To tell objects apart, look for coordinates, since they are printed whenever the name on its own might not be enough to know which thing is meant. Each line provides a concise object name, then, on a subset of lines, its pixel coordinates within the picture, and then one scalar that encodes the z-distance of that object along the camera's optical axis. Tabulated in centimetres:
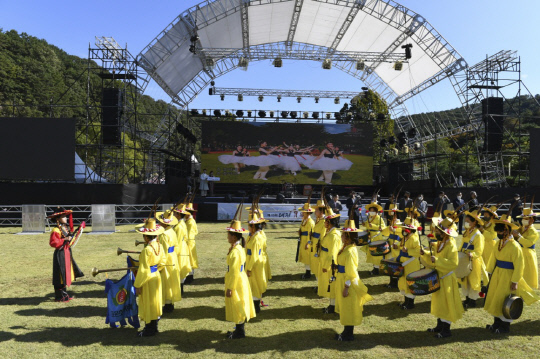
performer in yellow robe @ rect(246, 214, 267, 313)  650
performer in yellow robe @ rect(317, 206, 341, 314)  673
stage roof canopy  2145
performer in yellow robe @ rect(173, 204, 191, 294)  753
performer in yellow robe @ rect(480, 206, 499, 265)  795
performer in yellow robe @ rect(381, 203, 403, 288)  848
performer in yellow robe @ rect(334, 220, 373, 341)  542
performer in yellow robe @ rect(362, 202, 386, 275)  943
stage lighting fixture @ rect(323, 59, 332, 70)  2305
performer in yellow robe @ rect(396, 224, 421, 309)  710
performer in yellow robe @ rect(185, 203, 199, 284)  862
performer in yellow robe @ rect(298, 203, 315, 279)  903
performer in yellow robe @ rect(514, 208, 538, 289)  680
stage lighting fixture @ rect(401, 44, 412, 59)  2155
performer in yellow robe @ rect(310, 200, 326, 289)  805
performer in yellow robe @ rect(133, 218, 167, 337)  546
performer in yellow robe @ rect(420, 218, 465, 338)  555
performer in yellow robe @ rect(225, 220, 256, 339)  539
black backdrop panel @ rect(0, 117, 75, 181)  1895
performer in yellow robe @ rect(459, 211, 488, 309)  678
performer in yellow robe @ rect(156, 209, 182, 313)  633
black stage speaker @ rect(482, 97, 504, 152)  2102
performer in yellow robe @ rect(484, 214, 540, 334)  573
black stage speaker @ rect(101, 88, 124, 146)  1975
